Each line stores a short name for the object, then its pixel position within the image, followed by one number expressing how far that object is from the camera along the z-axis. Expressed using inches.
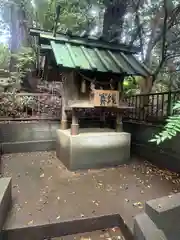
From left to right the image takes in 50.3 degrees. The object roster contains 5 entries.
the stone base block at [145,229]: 83.4
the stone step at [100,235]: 110.0
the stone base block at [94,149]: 204.3
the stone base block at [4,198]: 103.1
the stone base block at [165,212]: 88.4
